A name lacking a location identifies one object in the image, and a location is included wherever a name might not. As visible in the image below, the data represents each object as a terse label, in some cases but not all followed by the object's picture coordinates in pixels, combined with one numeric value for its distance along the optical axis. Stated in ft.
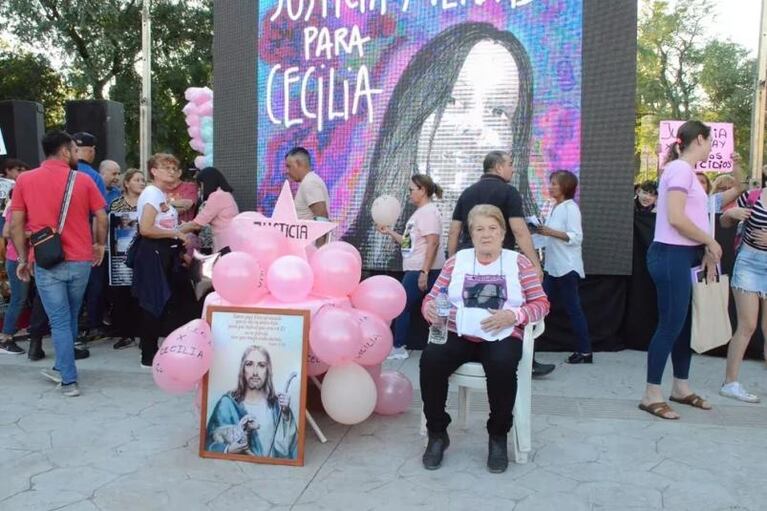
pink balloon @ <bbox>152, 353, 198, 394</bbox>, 11.16
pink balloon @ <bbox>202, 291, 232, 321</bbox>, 11.80
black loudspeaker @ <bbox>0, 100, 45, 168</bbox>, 32.22
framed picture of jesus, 11.25
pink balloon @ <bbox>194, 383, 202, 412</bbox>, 11.98
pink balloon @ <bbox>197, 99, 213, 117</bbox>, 27.40
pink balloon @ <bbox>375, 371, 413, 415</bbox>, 13.42
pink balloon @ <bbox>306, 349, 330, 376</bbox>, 12.17
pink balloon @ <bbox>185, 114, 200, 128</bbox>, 27.73
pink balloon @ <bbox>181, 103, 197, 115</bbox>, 27.61
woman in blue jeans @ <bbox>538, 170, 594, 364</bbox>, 17.69
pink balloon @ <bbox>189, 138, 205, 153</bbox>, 27.14
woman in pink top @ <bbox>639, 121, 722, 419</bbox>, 13.10
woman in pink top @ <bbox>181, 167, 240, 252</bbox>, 18.72
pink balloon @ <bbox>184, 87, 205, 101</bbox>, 27.53
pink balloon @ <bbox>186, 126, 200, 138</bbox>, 27.66
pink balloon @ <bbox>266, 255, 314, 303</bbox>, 11.64
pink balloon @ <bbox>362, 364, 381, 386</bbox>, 13.06
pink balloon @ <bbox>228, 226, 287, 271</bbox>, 12.50
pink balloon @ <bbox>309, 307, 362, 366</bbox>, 11.18
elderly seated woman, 10.98
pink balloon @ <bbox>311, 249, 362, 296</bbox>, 12.39
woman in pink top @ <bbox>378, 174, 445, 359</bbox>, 18.30
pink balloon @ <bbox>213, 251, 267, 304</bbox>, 11.52
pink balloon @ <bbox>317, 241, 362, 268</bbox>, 12.92
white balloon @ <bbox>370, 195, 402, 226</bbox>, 18.47
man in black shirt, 15.14
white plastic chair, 11.27
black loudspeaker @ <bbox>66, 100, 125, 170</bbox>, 36.55
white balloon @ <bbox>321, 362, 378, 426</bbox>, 11.78
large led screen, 19.70
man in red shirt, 15.24
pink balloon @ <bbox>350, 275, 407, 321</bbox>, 12.97
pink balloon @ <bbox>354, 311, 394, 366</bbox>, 11.94
